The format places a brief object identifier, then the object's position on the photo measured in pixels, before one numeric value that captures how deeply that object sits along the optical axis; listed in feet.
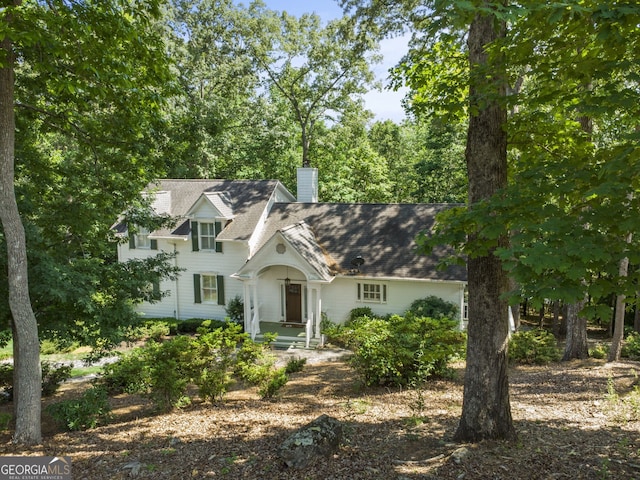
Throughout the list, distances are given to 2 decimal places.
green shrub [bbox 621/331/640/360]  46.83
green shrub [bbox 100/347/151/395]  31.15
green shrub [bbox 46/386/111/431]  27.76
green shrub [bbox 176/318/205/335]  65.87
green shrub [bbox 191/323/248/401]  29.94
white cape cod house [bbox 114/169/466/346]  59.62
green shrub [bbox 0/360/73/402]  39.52
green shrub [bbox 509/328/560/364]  43.65
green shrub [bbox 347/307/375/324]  60.08
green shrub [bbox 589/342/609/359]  45.32
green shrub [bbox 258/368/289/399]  32.01
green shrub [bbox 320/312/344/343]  56.09
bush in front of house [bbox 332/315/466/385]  31.19
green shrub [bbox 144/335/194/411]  28.53
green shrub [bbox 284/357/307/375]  43.16
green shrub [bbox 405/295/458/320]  56.54
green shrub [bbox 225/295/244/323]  65.77
